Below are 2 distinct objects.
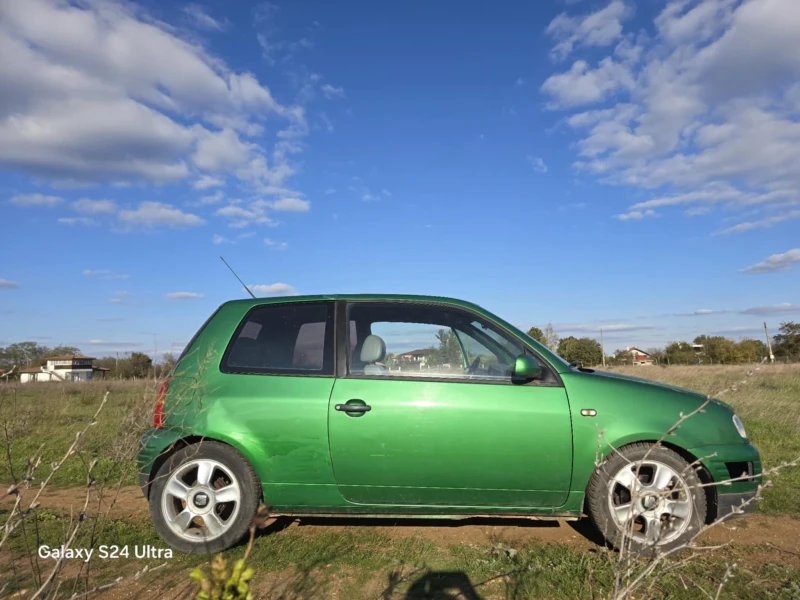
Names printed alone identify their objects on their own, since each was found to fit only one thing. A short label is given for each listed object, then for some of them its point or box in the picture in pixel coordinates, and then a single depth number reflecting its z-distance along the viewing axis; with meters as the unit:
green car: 3.62
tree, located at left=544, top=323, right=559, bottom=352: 26.77
